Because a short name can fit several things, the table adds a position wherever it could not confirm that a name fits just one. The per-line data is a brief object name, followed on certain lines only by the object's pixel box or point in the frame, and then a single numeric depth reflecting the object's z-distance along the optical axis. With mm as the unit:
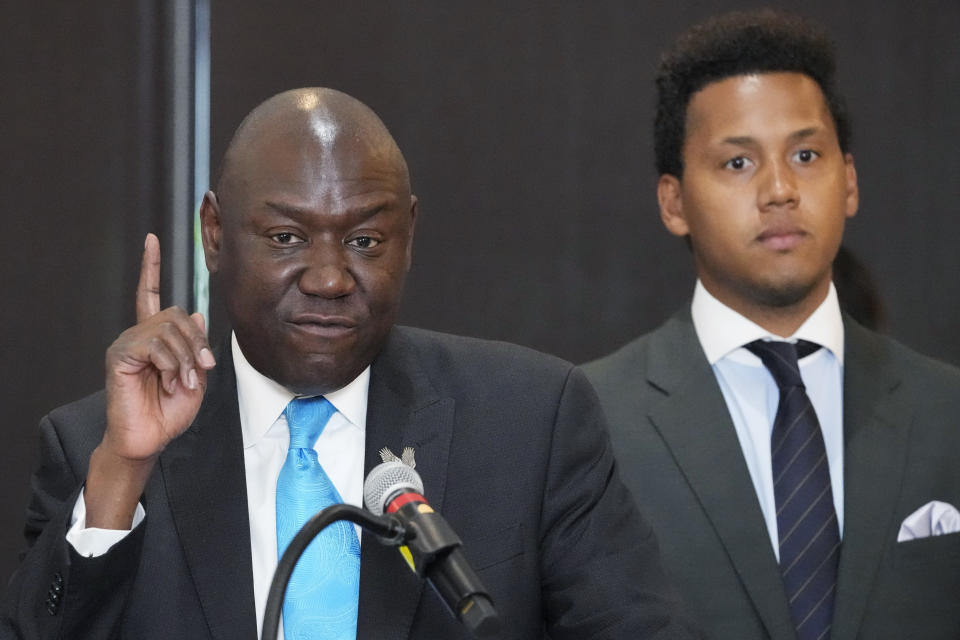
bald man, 4170
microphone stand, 3945
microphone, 3916
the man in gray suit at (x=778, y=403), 4503
